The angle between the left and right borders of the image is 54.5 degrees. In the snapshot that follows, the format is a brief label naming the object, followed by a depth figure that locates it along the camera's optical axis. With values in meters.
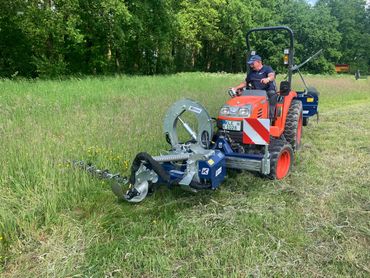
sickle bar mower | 3.75
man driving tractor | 5.58
